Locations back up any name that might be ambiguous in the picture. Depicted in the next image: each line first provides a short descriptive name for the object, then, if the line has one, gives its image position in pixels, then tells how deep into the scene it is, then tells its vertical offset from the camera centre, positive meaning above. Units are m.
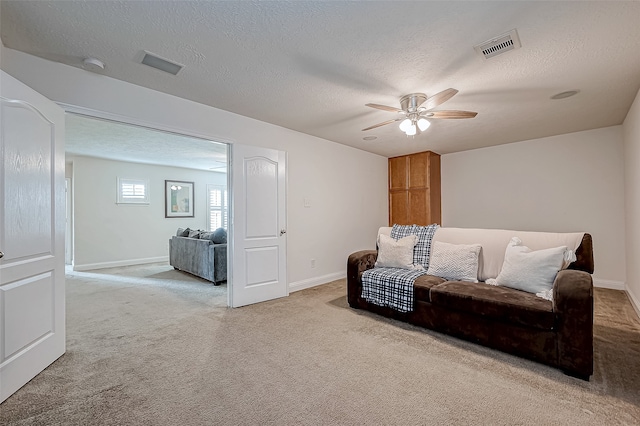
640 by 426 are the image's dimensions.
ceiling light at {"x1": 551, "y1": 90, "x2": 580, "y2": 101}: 2.89 +1.21
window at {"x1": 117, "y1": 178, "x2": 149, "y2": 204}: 6.61 +0.65
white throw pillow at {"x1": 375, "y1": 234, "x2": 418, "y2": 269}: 3.30 -0.45
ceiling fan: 2.77 +1.01
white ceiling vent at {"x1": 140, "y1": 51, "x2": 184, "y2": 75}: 2.28 +1.28
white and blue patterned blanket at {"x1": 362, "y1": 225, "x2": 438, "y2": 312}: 2.85 -0.67
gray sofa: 4.65 -0.63
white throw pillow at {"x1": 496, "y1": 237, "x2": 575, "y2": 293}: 2.32 -0.46
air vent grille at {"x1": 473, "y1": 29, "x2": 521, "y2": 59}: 1.99 +1.22
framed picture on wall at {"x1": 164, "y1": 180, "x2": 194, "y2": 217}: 7.34 +0.51
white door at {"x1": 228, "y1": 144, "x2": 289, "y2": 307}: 3.47 -0.12
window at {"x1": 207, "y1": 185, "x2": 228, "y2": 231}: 8.13 +0.33
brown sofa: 1.93 -0.80
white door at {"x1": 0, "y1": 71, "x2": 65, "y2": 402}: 1.79 -0.10
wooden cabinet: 5.50 +0.50
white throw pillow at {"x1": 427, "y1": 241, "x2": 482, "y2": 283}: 2.85 -0.49
